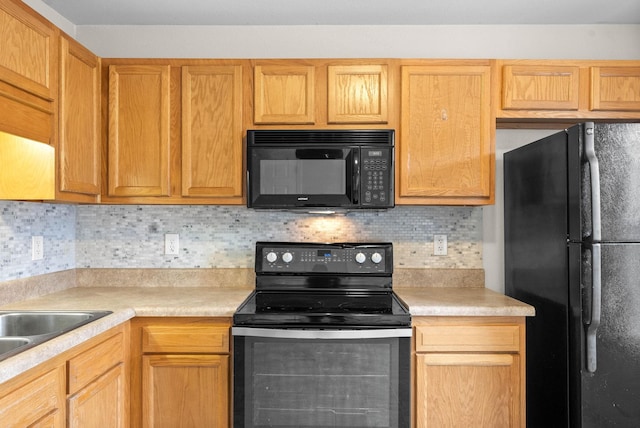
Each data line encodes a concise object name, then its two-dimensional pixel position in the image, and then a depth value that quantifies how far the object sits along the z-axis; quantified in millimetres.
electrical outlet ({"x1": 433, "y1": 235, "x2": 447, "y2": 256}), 2500
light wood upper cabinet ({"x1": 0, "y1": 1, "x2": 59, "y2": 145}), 1526
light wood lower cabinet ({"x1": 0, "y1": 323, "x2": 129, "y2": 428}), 1224
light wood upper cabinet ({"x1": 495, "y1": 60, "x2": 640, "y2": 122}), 2178
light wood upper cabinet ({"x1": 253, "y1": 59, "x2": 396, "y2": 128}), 2184
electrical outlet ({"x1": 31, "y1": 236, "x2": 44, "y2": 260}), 2127
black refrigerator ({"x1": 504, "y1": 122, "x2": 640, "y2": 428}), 1698
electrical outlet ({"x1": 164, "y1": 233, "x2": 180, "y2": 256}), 2500
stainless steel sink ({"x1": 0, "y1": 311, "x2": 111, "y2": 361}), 1745
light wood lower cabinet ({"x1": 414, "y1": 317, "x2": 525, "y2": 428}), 1921
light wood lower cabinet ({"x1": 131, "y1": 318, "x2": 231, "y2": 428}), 1890
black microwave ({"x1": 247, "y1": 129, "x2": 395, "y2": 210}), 2109
